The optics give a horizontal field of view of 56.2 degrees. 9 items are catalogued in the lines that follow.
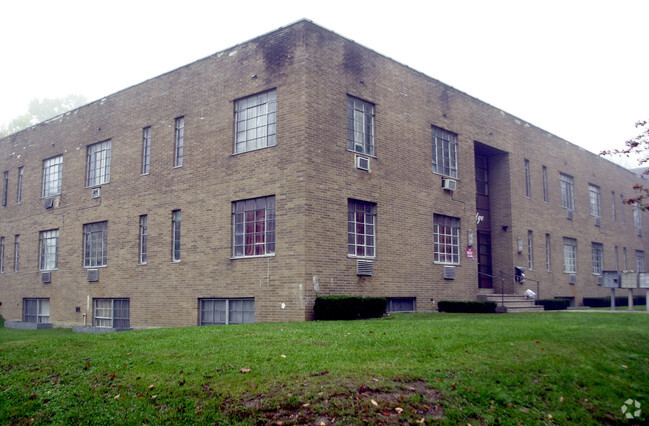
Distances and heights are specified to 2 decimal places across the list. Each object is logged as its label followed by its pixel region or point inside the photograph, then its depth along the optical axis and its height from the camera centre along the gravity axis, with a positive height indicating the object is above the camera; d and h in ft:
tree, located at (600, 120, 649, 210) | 40.11 +9.08
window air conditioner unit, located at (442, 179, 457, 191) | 67.46 +10.97
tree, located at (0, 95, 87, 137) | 187.93 +57.98
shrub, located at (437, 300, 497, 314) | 62.23 -2.37
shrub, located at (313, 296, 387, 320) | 49.62 -1.89
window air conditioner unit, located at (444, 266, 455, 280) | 66.39 +1.16
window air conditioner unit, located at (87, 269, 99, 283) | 71.15 +1.16
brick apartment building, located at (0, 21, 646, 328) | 54.29 +9.59
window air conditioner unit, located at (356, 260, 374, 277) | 55.72 +1.47
